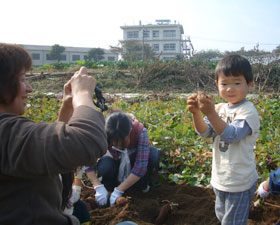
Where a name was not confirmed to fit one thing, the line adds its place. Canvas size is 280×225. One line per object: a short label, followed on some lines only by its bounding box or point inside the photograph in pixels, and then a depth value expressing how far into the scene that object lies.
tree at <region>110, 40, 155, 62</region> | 40.78
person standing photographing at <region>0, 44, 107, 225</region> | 0.88
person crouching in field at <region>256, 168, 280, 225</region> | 1.69
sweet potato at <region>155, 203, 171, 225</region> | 2.20
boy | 1.61
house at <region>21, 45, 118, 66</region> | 54.00
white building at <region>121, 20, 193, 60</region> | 67.69
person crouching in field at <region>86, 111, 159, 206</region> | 2.25
